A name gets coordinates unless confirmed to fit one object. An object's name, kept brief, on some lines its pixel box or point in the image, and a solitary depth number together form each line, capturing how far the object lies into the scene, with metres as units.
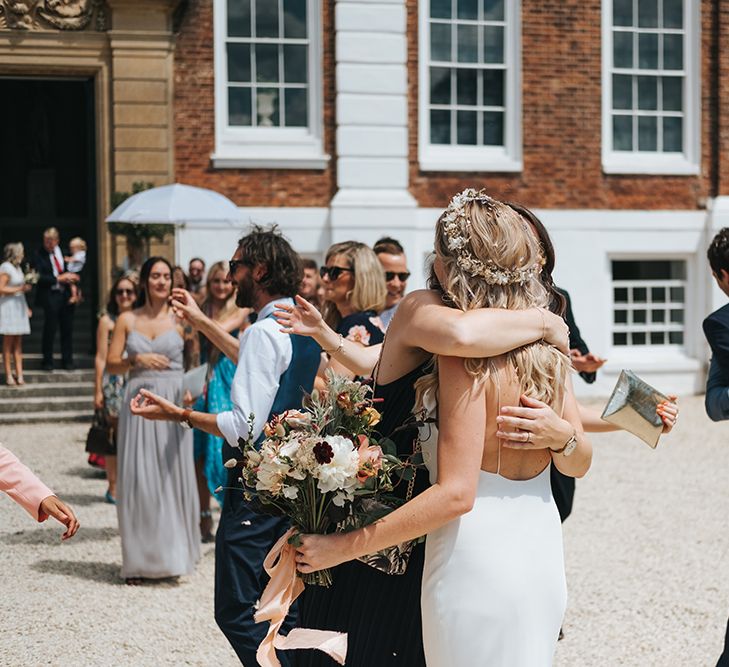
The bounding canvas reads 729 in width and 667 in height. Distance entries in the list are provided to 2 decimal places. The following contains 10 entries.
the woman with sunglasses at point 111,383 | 9.59
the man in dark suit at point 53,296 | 16.16
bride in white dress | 3.04
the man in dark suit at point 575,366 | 5.60
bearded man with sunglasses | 4.72
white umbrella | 11.20
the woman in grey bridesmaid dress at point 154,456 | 7.37
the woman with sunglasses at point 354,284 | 6.20
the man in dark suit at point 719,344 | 4.62
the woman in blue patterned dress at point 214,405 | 8.20
